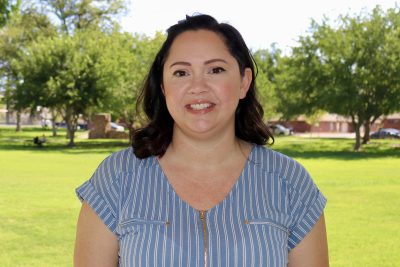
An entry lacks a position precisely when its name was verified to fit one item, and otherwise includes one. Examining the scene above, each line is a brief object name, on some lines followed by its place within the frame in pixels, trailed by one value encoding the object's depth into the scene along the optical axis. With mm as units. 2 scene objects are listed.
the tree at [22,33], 54406
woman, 2146
